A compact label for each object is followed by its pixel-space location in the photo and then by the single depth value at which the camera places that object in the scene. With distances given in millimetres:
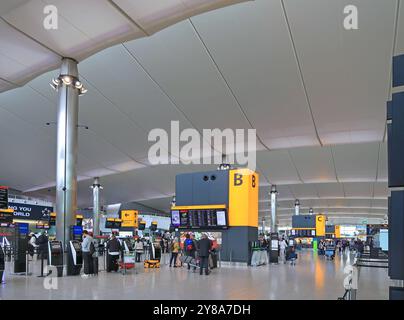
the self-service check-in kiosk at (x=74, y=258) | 13141
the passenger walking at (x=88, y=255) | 13375
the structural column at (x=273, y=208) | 41362
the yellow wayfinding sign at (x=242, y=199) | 18906
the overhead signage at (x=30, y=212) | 35250
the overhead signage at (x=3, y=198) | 15391
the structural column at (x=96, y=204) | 37000
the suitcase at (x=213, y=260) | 17319
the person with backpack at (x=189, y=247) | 16984
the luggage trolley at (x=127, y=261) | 14430
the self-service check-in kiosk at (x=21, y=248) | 13539
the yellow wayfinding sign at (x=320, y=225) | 41609
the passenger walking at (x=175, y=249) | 18078
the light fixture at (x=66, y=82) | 13898
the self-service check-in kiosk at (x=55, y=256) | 12695
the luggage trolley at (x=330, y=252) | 27041
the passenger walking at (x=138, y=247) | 19488
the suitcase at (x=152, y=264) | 17595
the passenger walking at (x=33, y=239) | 20052
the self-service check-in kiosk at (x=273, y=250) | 21906
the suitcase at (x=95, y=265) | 13689
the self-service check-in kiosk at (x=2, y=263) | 10952
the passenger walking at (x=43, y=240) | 17255
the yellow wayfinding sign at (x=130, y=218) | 37344
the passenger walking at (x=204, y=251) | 14492
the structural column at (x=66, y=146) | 13805
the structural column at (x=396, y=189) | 3750
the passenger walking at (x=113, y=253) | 14625
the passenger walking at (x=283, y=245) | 24270
